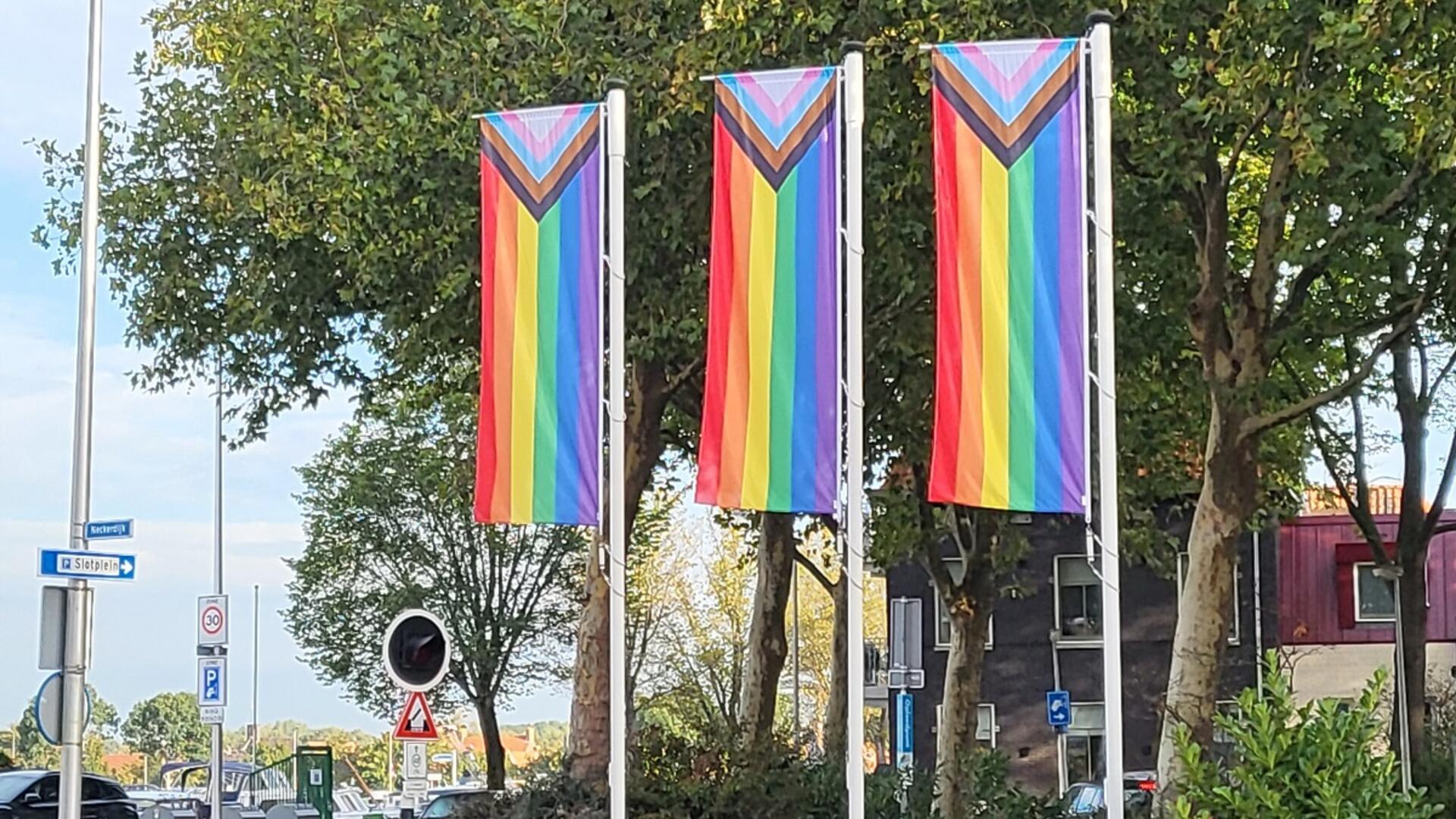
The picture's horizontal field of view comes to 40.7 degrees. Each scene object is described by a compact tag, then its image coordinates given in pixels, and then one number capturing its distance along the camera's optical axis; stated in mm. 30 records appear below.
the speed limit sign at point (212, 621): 25359
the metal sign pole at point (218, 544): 45719
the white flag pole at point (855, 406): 13969
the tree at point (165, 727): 125312
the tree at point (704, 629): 60969
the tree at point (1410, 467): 25672
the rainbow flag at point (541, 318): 14617
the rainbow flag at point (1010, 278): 12758
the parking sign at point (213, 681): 25188
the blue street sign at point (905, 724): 25078
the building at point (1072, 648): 45062
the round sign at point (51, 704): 16359
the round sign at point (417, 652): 13992
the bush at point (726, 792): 19766
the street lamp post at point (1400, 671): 22984
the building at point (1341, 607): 44719
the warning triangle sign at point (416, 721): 14141
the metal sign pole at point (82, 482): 16391
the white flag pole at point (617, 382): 15030
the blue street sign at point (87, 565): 16234
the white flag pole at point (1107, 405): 13062
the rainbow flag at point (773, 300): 13797
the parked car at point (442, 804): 29484
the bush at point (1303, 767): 12023
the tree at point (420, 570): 47438
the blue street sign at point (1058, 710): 36500
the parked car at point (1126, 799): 18344
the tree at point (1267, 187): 15242
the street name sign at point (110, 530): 16672
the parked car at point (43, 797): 30484
